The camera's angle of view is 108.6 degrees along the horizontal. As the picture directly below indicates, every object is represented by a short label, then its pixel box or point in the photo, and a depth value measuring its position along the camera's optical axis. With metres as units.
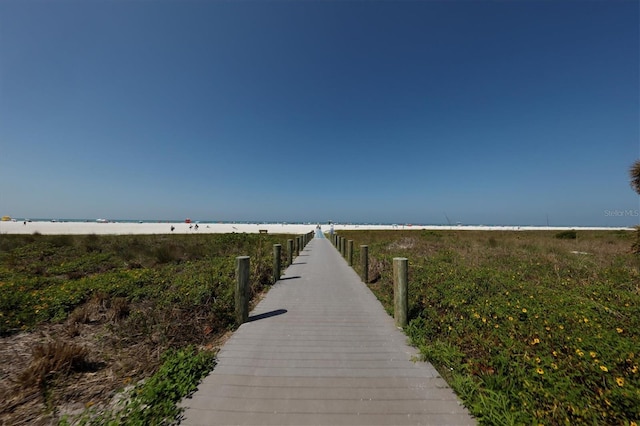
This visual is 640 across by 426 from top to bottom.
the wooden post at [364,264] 8.07
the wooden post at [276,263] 8.08
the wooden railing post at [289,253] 11.44
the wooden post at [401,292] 4.59
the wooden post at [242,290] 4.75
